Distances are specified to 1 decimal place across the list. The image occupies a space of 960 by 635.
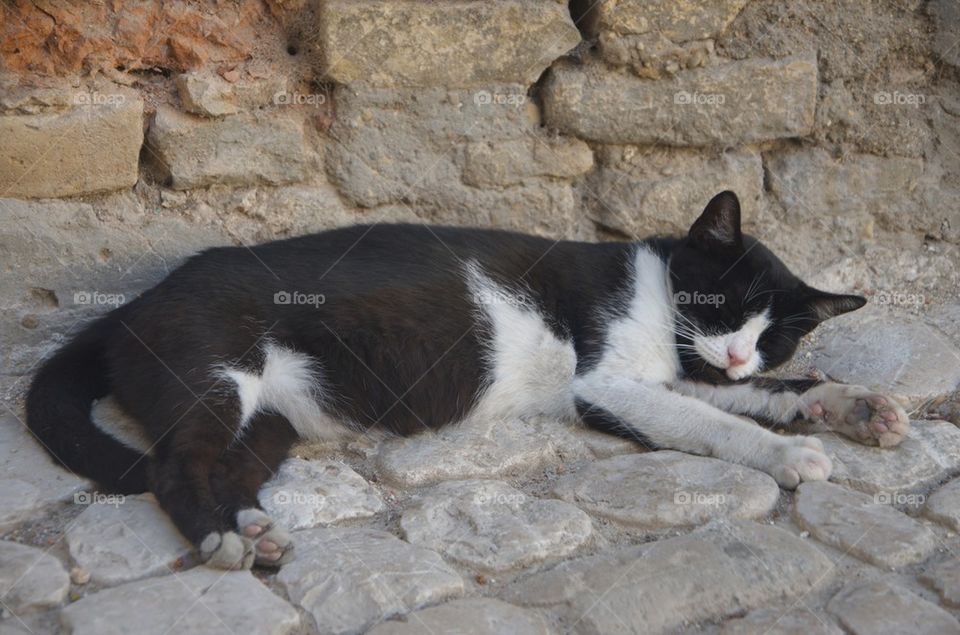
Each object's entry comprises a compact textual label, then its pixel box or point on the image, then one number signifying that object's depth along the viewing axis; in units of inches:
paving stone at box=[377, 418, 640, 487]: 104.0
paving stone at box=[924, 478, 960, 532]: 95.3
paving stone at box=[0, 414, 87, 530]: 90.3
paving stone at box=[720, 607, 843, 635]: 76.8
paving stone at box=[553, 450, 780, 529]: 94.6
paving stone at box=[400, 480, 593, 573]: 86.9
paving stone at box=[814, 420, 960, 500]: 103.0
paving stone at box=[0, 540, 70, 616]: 75.4
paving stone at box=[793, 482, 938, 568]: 89.1
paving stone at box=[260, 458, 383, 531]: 92.6
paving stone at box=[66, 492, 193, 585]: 81.7
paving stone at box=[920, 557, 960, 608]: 81.9
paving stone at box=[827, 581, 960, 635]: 77.3
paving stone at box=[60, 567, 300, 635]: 72.0
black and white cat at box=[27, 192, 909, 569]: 96.8
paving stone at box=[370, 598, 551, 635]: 74.6
